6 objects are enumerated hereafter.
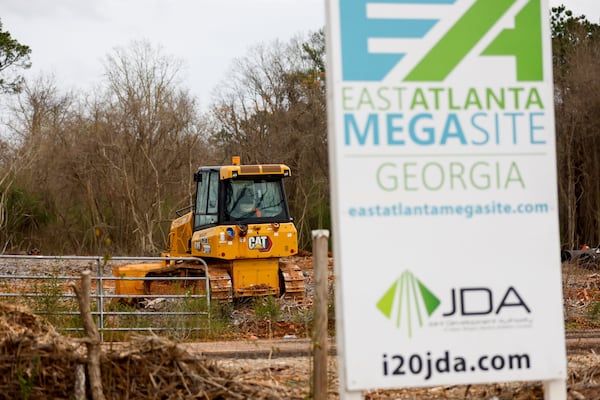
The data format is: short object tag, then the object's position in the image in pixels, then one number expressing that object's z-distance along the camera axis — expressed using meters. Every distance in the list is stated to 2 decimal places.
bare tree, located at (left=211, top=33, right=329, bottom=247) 87.75
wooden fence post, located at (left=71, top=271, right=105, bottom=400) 13.89
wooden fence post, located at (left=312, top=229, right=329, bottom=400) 13.30
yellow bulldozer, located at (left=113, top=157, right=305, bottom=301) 35.72
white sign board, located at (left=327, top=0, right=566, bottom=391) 11.98
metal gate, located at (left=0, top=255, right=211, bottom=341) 25.73
